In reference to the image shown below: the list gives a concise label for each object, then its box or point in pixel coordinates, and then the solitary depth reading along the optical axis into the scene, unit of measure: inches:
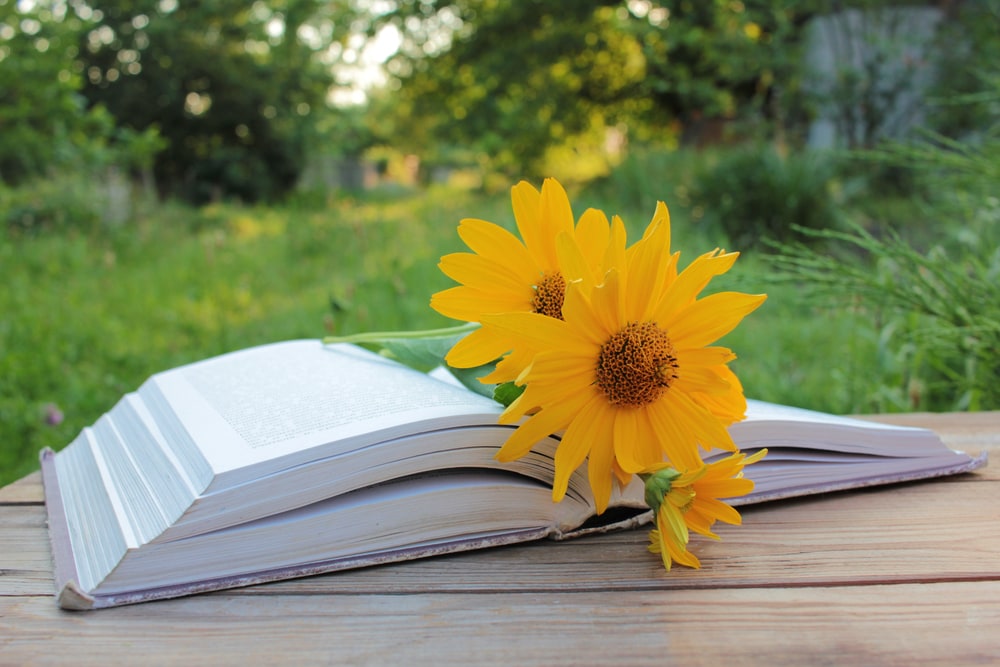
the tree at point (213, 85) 189.1
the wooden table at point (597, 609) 12.8
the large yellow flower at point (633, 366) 14.0
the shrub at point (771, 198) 84.5
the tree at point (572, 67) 115.7
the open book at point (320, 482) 14.0
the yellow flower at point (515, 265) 15.0
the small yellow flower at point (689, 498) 14.1
